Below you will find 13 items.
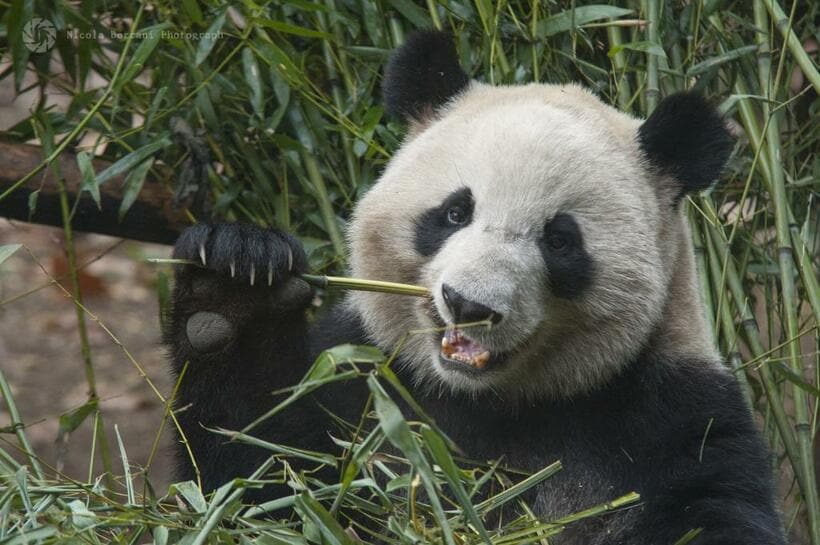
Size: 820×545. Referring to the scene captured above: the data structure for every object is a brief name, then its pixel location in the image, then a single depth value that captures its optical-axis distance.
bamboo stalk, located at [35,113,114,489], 8.73
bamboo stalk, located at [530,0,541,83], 9.02
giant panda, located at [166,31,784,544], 6.75
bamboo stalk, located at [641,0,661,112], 9.16
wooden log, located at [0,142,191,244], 9.35
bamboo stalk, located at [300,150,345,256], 9.52
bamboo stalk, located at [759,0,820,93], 8.83
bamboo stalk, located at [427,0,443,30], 9.15
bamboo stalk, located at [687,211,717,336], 9.40
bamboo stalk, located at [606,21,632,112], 9.25
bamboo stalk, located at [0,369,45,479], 6.28
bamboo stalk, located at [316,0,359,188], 9.59
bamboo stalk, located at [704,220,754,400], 9.15
